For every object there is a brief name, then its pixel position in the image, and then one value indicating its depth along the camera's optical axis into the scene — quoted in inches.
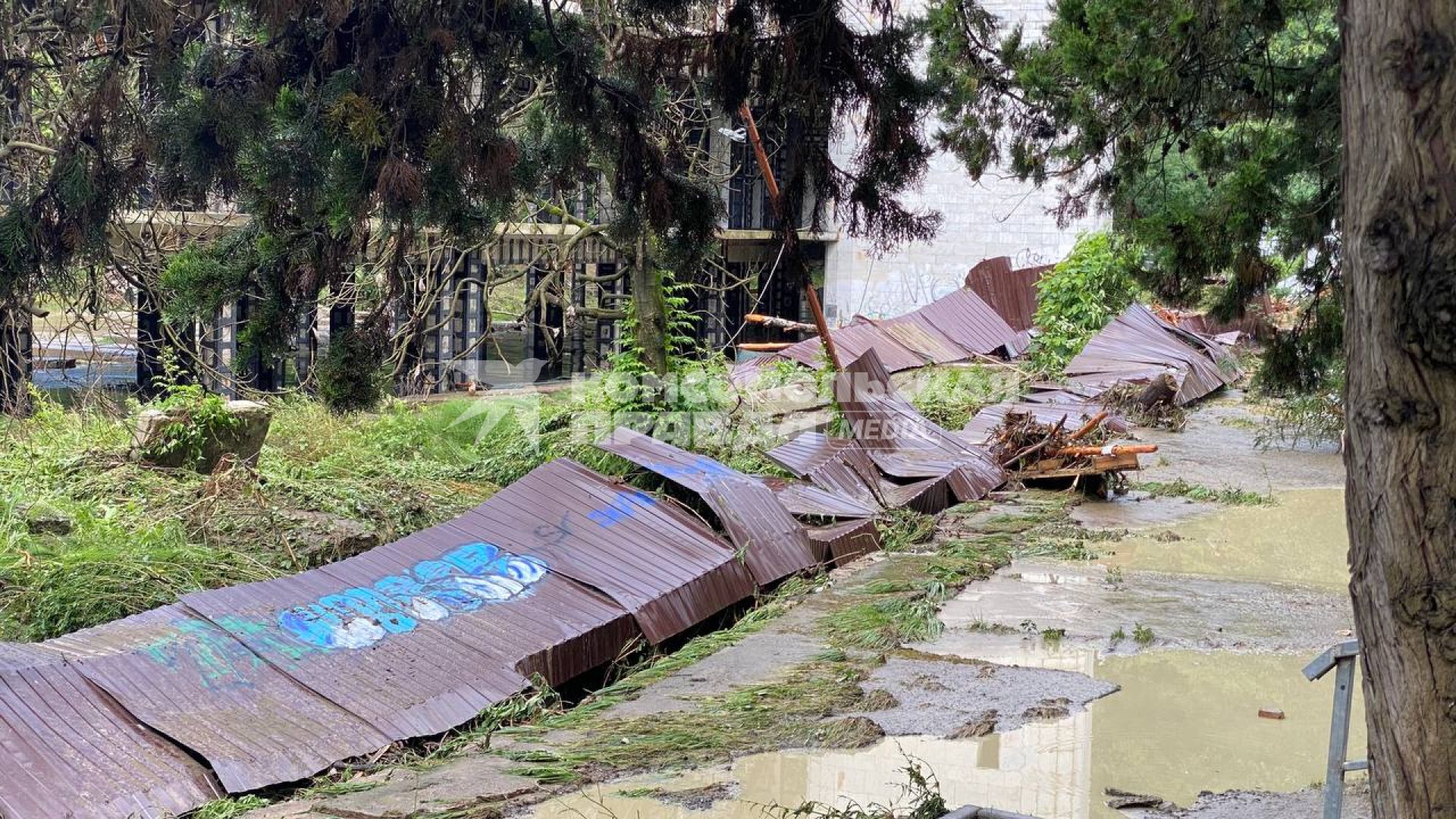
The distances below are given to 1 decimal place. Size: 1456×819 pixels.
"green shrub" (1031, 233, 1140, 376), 784.9
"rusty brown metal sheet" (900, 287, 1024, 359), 821.2
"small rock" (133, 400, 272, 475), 389.1
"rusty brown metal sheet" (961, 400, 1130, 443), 570.9
